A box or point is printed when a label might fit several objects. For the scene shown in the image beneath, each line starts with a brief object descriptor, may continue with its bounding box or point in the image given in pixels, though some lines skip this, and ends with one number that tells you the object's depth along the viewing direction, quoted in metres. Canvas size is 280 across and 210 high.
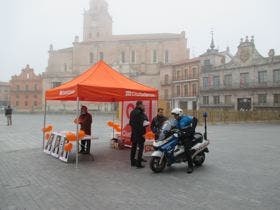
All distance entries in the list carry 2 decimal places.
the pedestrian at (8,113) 24.60
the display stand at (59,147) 8.75
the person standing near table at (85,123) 9.91
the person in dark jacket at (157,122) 8.97
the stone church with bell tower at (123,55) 68.31
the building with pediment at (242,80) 44.00
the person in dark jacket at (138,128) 7.88
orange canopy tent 8.29
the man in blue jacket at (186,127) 7.39
